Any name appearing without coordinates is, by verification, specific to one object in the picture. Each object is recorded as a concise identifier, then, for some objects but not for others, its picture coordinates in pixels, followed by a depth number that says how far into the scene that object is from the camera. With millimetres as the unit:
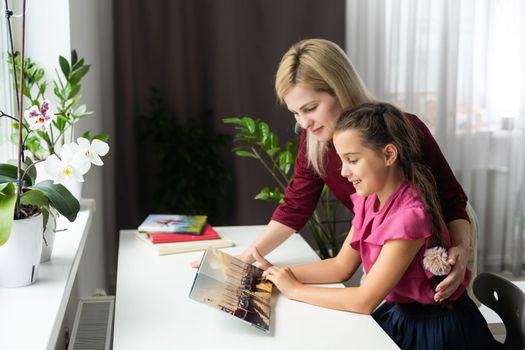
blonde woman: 1742
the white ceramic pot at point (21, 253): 1350
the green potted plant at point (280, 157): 2643
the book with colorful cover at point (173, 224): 2051
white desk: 1318
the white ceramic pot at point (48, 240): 1577
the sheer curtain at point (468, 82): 3564
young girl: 1487
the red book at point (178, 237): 1988
